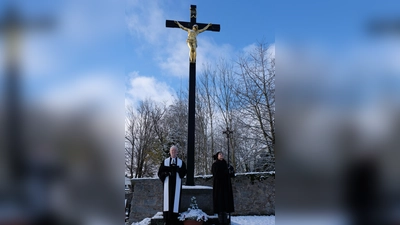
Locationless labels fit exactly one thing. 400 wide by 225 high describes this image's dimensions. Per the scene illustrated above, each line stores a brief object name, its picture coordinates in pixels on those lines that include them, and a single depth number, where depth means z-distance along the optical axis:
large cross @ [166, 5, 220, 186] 5.57
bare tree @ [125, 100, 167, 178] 18.94
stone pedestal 5.03
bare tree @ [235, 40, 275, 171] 11.92
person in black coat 4.95
